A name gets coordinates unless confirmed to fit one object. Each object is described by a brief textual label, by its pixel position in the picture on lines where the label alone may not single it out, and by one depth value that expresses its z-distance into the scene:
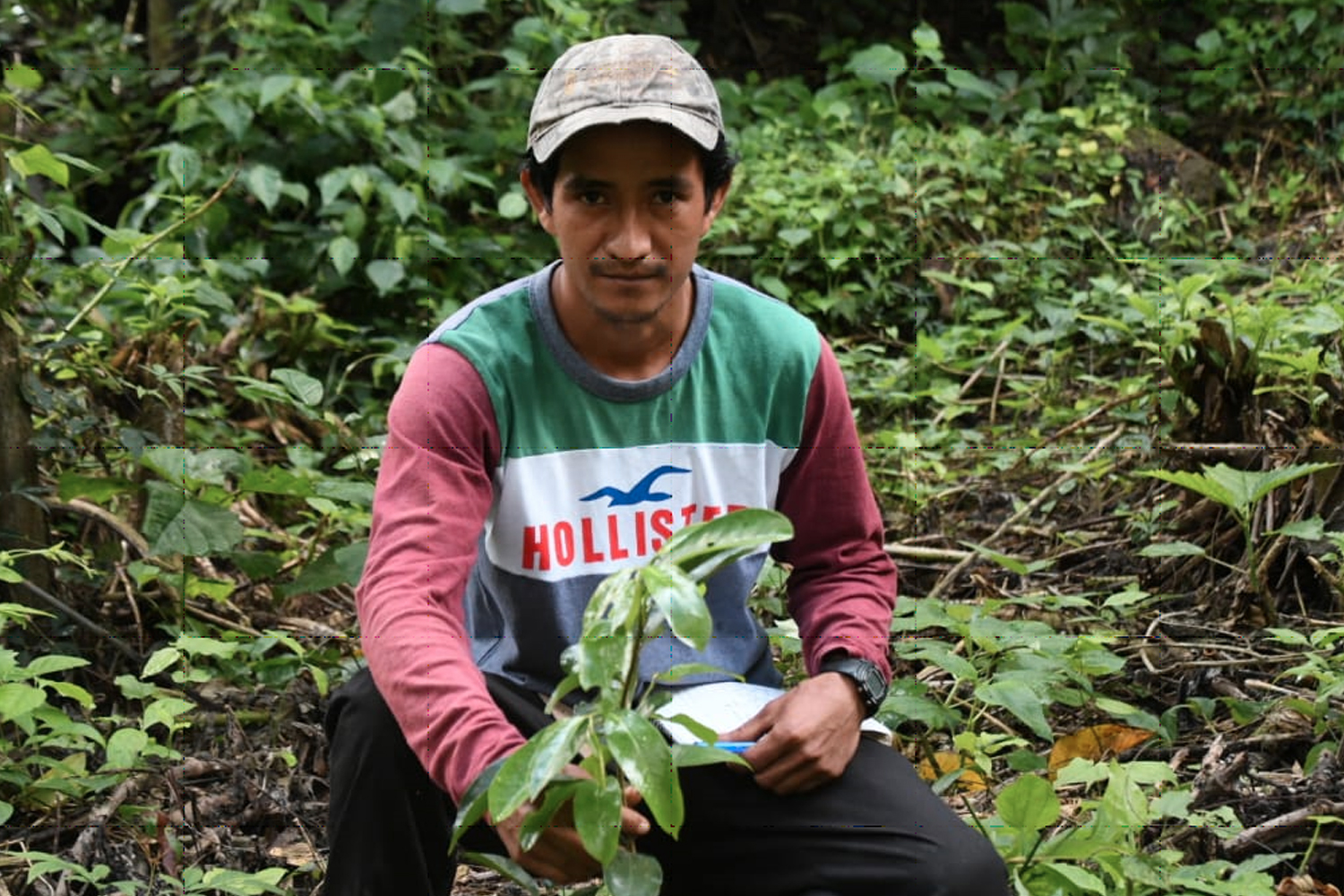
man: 1.66
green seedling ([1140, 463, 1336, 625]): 2.51
